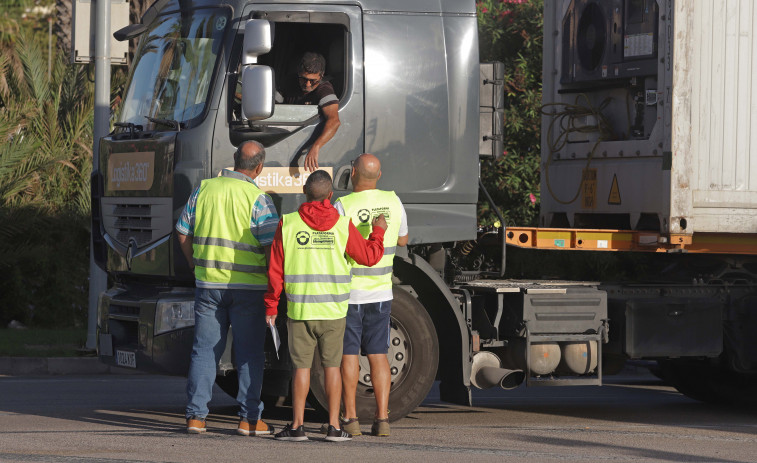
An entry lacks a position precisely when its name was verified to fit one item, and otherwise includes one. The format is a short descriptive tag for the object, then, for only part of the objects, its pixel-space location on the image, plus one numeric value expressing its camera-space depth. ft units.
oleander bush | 87.86
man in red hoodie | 50.47
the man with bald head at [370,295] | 51.93
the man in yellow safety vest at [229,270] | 51.49
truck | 53.42
